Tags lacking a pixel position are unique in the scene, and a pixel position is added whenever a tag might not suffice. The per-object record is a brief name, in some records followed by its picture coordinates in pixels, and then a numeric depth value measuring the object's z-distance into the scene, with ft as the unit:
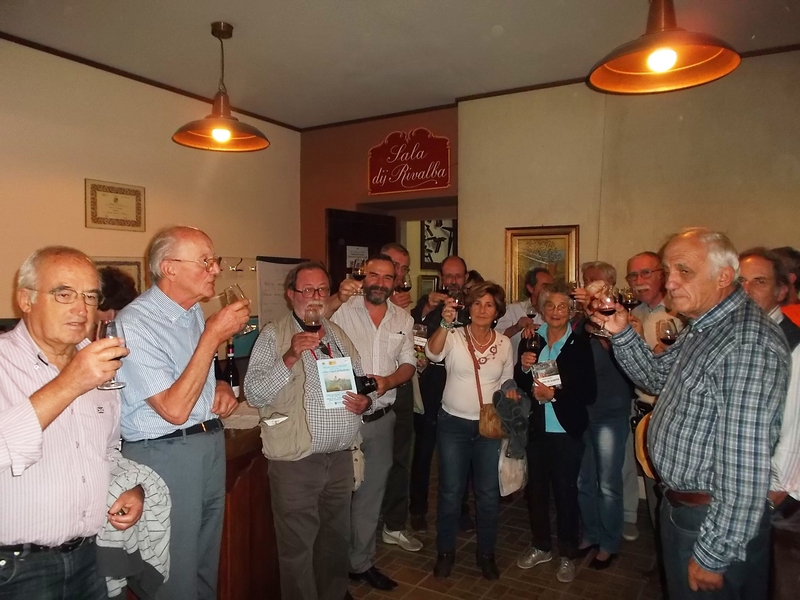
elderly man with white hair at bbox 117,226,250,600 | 5.96
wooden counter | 7.73
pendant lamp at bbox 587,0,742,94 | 6.88
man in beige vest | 7.82
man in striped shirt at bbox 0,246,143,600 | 4.42
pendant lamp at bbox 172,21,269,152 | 10.42
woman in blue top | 10.09
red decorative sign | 18.16
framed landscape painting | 15.75
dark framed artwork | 27.37
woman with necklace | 9.98
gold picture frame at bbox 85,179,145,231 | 14.15
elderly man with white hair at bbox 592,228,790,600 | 5.42
